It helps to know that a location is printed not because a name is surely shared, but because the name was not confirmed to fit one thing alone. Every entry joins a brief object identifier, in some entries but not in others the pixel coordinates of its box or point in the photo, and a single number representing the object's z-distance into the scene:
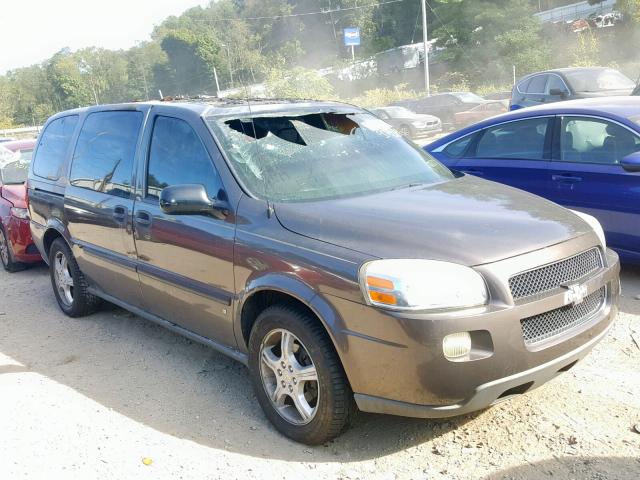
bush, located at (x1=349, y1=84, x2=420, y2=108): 42.85
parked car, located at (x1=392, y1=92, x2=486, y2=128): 25.91
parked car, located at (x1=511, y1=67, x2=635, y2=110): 11.67
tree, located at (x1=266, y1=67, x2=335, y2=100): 36.09
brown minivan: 2.77
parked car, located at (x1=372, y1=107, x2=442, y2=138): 23.09
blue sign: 55.25
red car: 7.52
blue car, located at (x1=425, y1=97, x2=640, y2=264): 5.06
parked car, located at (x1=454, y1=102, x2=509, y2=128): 21.66
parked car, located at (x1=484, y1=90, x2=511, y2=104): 31.69
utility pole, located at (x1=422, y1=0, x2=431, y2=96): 34.16
